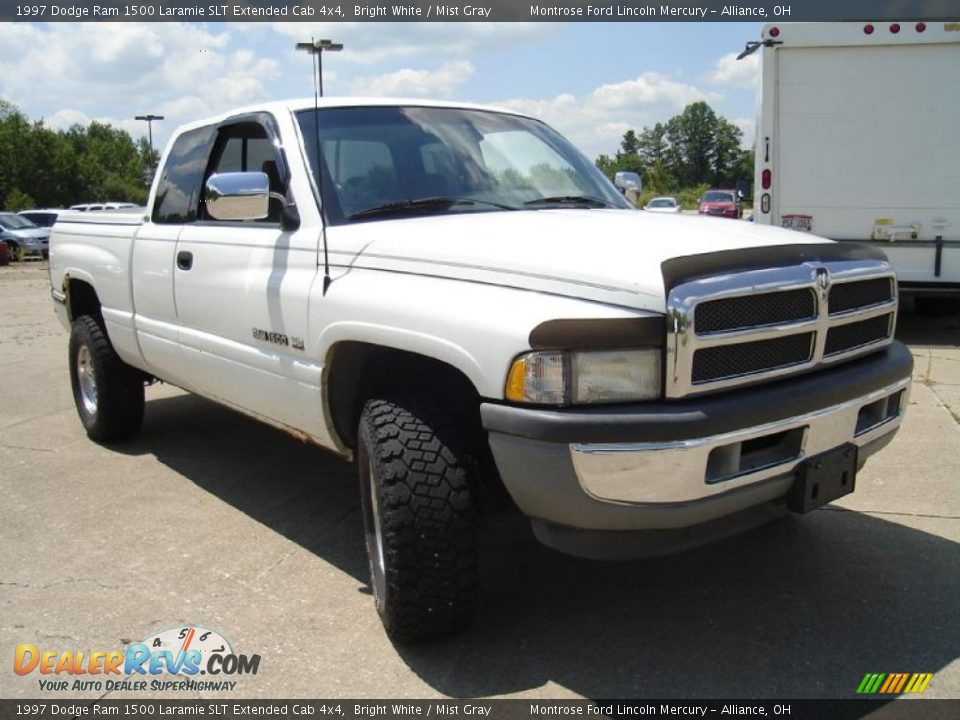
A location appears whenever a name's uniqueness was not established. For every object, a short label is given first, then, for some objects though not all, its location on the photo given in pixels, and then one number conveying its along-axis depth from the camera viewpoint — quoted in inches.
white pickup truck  101.0
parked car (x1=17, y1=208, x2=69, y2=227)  1256.3
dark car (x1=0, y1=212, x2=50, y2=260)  1093.8
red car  1577.3
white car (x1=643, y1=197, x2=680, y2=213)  1348.7
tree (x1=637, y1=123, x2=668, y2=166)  5201.8
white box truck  345.1
